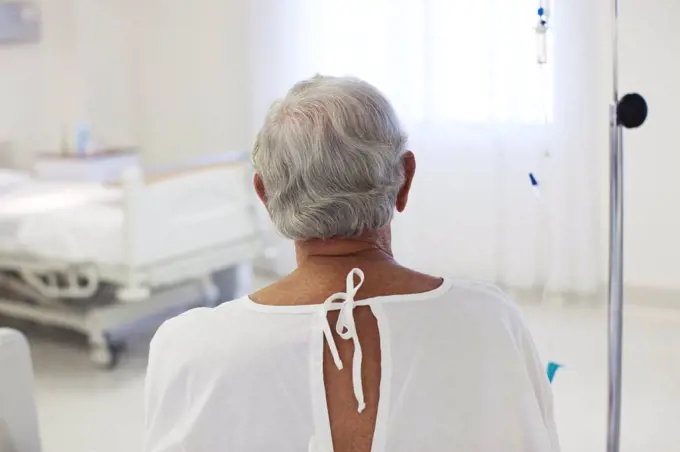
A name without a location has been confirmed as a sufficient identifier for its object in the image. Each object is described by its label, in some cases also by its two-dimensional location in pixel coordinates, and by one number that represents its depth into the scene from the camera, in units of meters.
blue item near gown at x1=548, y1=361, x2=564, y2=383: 1.94
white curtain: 3.46
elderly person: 0.94
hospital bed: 2.78
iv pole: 1.62
